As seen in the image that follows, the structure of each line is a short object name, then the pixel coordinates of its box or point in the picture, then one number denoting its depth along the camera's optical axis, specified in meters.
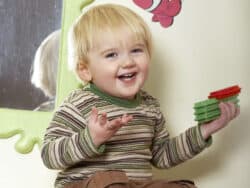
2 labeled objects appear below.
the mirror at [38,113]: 1.49
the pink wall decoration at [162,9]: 1.59
